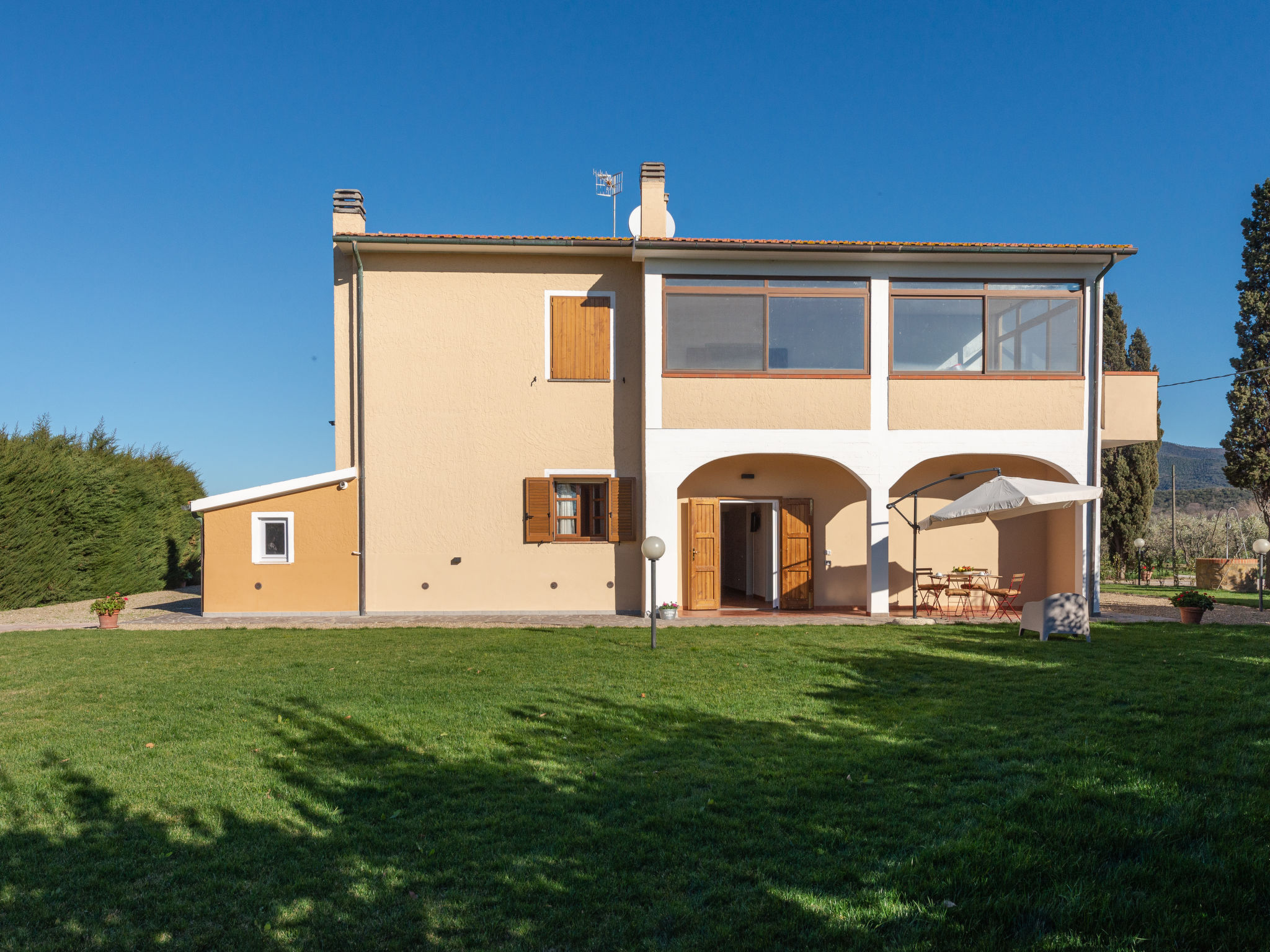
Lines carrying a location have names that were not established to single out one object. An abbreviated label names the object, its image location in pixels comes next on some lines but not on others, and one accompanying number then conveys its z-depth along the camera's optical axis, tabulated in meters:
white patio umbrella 10.41
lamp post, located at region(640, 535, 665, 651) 9.63
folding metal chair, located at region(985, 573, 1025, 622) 12.27
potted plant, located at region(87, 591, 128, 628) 11.61
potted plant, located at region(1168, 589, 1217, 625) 11.64
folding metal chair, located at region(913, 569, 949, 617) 13.22
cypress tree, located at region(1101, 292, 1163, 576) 25.14
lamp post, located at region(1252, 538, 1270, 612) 13.12
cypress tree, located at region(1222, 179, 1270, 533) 20.77
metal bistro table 12.72
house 12.63
